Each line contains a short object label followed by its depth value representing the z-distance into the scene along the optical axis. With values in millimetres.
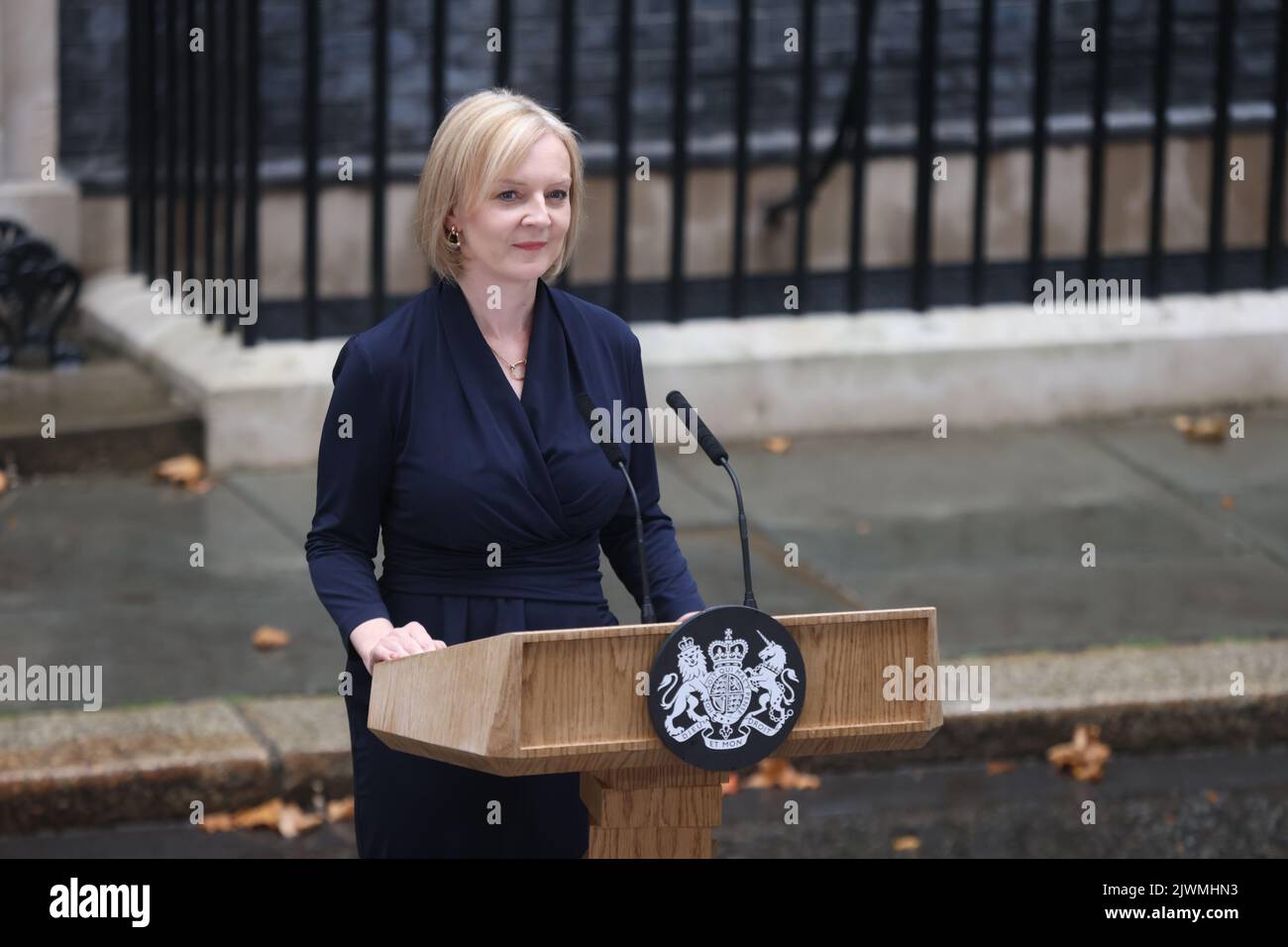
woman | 6734
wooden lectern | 6016
